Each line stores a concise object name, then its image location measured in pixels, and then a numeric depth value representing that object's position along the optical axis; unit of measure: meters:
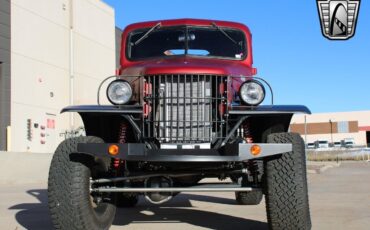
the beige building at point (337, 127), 90.31
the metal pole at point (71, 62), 34.94
